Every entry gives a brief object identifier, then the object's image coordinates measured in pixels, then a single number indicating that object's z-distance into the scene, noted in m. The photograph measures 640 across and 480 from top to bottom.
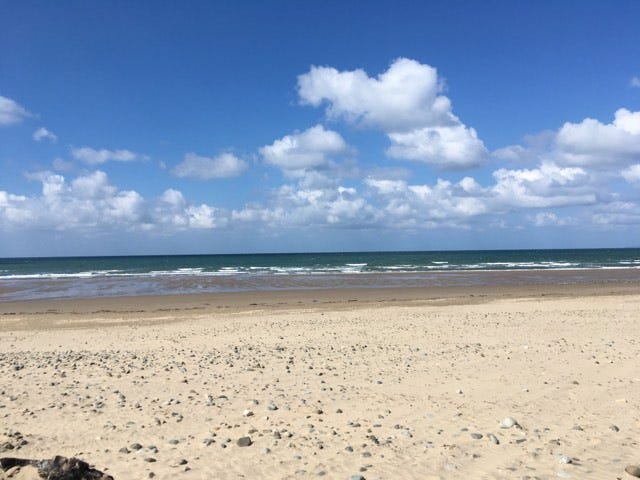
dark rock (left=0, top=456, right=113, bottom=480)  4.34
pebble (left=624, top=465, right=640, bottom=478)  5.17
